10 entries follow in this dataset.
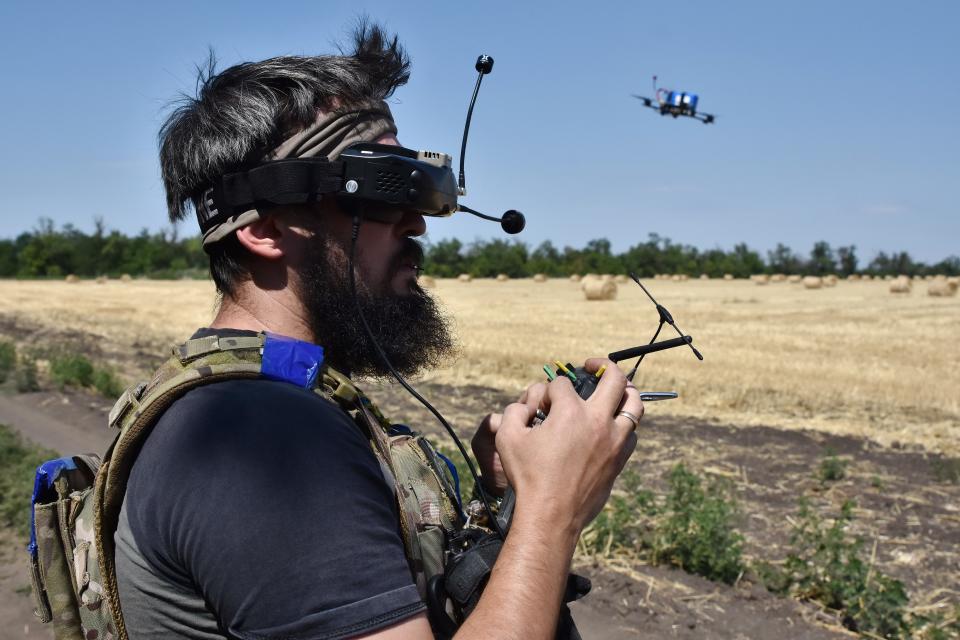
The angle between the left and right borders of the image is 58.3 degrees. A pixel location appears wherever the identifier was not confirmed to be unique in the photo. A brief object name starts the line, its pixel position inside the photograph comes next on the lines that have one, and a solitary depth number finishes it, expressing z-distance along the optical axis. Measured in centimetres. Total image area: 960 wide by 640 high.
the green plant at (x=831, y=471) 765
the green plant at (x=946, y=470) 772
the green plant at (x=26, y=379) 1155
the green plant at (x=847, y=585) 456
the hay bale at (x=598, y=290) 3315
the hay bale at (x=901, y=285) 3919
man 136
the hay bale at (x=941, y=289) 3706
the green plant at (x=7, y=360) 1234
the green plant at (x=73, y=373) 1165
